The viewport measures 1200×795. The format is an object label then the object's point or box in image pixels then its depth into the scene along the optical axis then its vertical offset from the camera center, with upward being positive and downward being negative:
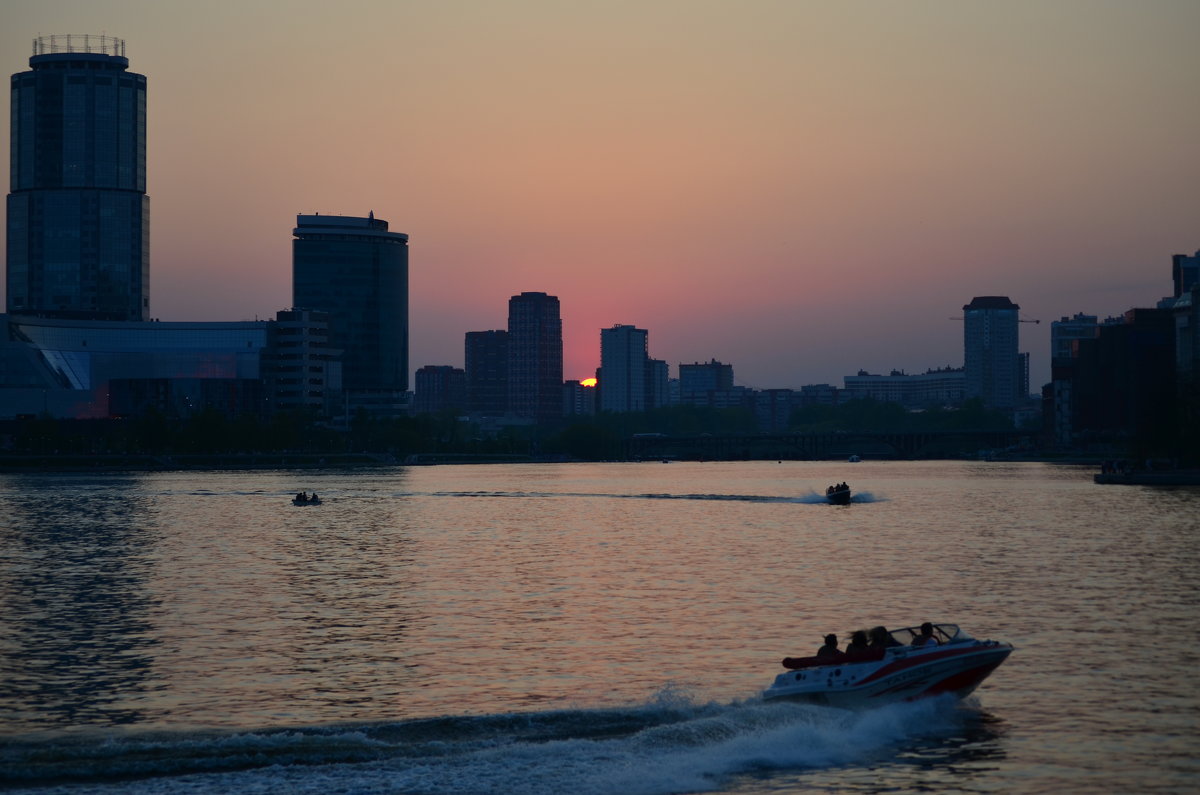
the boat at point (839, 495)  172.62 -6.28
